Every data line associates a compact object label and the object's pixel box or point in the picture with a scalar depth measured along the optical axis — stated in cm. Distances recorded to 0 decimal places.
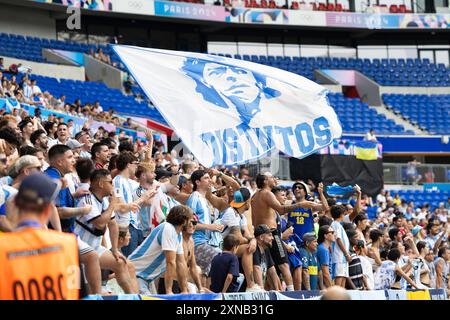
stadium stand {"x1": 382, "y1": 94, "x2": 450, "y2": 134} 3859
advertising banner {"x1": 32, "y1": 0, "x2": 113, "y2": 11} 3488
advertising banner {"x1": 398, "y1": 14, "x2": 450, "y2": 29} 4259
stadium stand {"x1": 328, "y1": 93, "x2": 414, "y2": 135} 3669
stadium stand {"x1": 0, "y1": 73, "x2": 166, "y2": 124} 3038
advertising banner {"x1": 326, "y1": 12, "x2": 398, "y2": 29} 4169
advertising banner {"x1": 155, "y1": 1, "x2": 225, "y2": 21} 3800
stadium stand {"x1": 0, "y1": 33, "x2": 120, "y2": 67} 3278
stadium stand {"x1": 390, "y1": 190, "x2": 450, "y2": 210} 3062
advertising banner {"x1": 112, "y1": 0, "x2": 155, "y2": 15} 3684
